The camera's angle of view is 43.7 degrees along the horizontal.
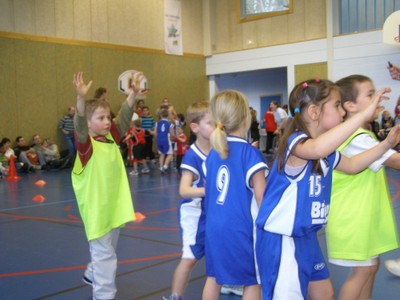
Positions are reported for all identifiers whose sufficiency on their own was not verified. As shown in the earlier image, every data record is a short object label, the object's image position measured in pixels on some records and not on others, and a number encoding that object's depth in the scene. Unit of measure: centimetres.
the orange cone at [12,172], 1124
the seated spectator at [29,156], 1266
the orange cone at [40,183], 987
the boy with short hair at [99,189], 325
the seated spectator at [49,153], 1327
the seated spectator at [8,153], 1222
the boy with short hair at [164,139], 1118
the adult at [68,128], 1419
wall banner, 1688
